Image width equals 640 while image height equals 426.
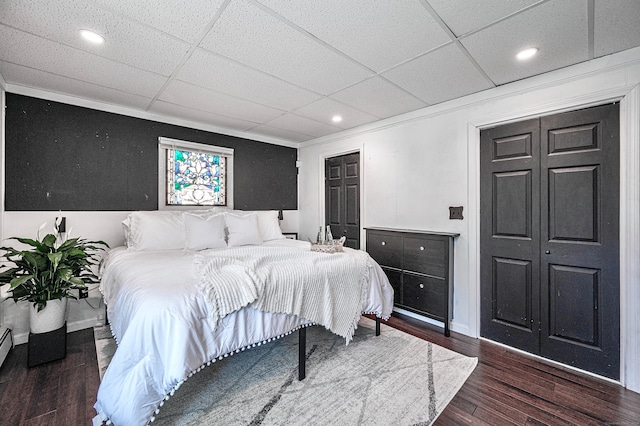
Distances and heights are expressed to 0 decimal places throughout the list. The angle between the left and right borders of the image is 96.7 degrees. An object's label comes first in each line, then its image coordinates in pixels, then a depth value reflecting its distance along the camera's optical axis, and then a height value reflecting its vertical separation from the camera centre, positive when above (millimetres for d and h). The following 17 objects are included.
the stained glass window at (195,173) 3629 +534
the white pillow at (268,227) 3803 -203
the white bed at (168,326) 1396 -678
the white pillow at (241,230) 3318 -221
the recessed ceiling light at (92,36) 1859 +1180
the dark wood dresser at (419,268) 2902 -621
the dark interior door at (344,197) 4129 +230
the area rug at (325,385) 1718 -1231
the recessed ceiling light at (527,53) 2057 +1171
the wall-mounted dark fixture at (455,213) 2992 -19
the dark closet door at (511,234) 2525 -216
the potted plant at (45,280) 2266 -544
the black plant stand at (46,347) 2236 -1078
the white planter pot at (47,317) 2283 -851
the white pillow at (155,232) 2875 -201
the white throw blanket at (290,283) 1734 -493
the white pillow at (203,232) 3051 -216
